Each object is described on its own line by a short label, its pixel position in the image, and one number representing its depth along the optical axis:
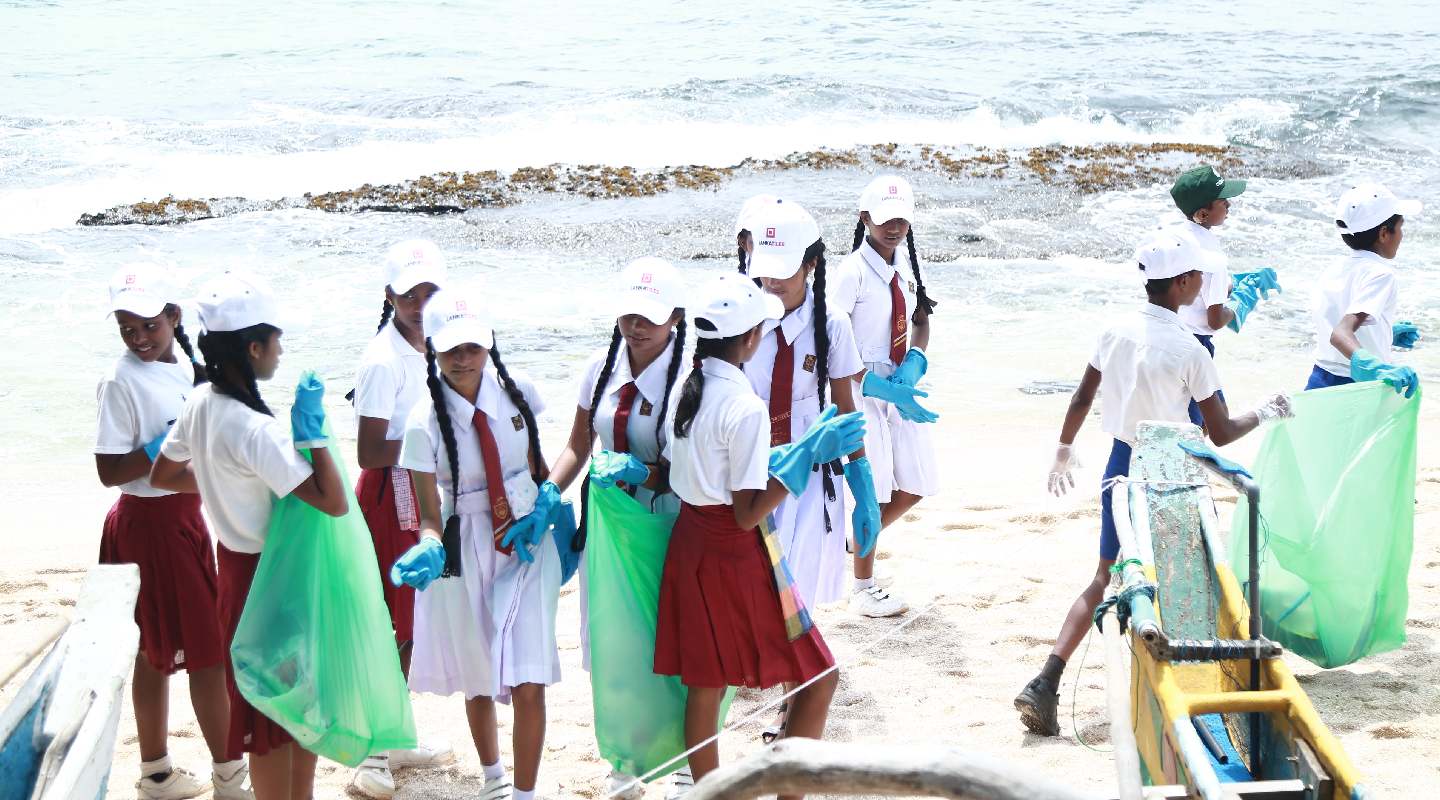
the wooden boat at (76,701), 6.37
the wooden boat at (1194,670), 5.71
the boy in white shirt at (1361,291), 10.59
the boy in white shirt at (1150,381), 8.88
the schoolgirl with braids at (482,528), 7.80
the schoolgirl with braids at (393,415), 8.79
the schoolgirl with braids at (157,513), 8.14
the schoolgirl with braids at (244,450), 7.26
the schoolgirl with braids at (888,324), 10.63
